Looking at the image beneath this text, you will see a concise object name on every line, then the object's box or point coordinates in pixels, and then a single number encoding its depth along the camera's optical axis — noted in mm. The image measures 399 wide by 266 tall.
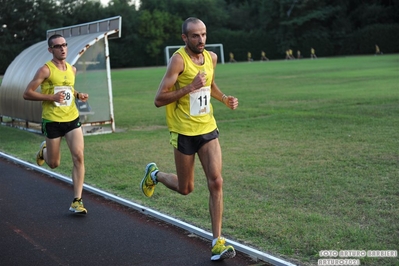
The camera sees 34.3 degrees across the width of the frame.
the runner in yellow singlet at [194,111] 6312
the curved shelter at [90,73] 17688
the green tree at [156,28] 78438
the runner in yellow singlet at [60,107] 8609
